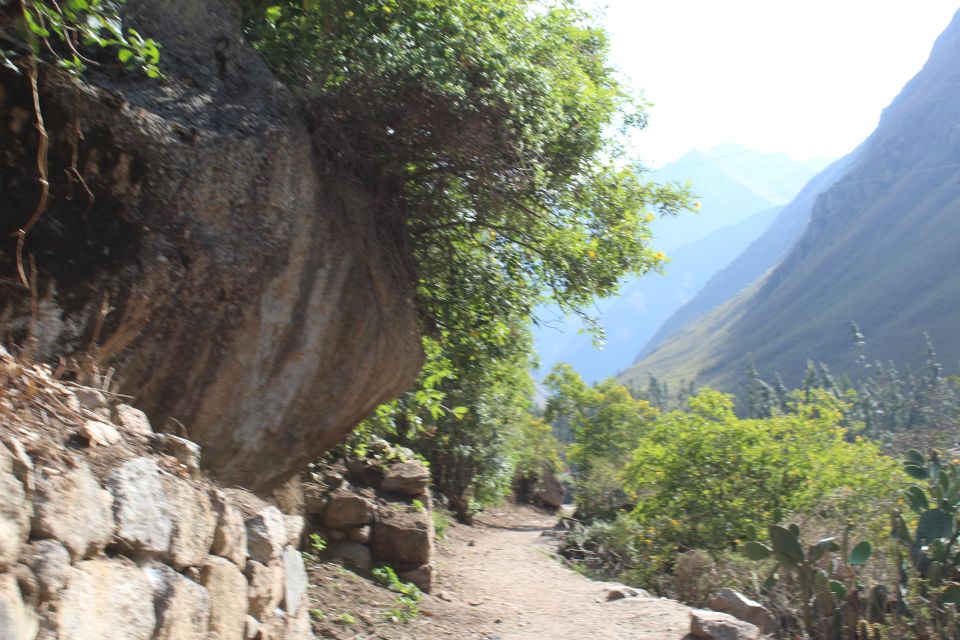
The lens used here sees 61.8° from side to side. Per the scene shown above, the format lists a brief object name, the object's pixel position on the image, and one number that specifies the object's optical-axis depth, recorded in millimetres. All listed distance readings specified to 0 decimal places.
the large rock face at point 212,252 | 4160
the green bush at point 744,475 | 9922
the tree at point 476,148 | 5605
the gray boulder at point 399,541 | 8039
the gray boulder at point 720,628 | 6473
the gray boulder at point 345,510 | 7793
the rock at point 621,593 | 8883
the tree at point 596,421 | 22250
